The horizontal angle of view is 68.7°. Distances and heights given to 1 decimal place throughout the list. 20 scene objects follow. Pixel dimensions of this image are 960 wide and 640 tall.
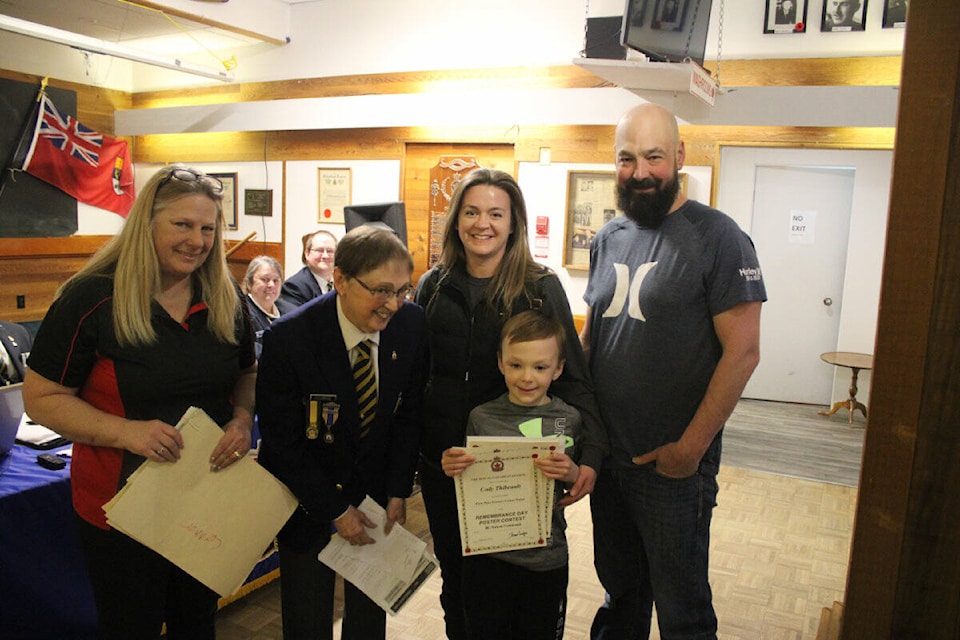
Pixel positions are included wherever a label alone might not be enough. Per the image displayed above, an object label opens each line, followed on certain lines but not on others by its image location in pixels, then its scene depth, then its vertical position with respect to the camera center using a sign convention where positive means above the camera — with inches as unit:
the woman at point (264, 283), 190.9 -14.6
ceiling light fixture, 215.2 +59.2
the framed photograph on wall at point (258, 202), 303.7 +12.0
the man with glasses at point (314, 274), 199.3 -12.2
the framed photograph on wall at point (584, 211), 235.0 +11.5
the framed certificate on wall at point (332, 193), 283.3 +16.3
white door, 265.4 -4.4
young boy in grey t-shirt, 73.8 -32.6
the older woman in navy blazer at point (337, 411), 69.9 -18.1
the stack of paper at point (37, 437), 105.5 -33.0
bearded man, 73.7 -11.0
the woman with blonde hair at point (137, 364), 64.9 -13.3
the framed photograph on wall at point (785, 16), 207.3 +70.1
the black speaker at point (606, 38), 181.6 +53.7
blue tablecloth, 89.0 -44.3
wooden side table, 244.1 -36.9
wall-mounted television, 159.0 +51.6
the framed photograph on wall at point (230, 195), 311.9 +14.8
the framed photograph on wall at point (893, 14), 198.8 +69.1
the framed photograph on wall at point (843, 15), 203.3 +69.8
